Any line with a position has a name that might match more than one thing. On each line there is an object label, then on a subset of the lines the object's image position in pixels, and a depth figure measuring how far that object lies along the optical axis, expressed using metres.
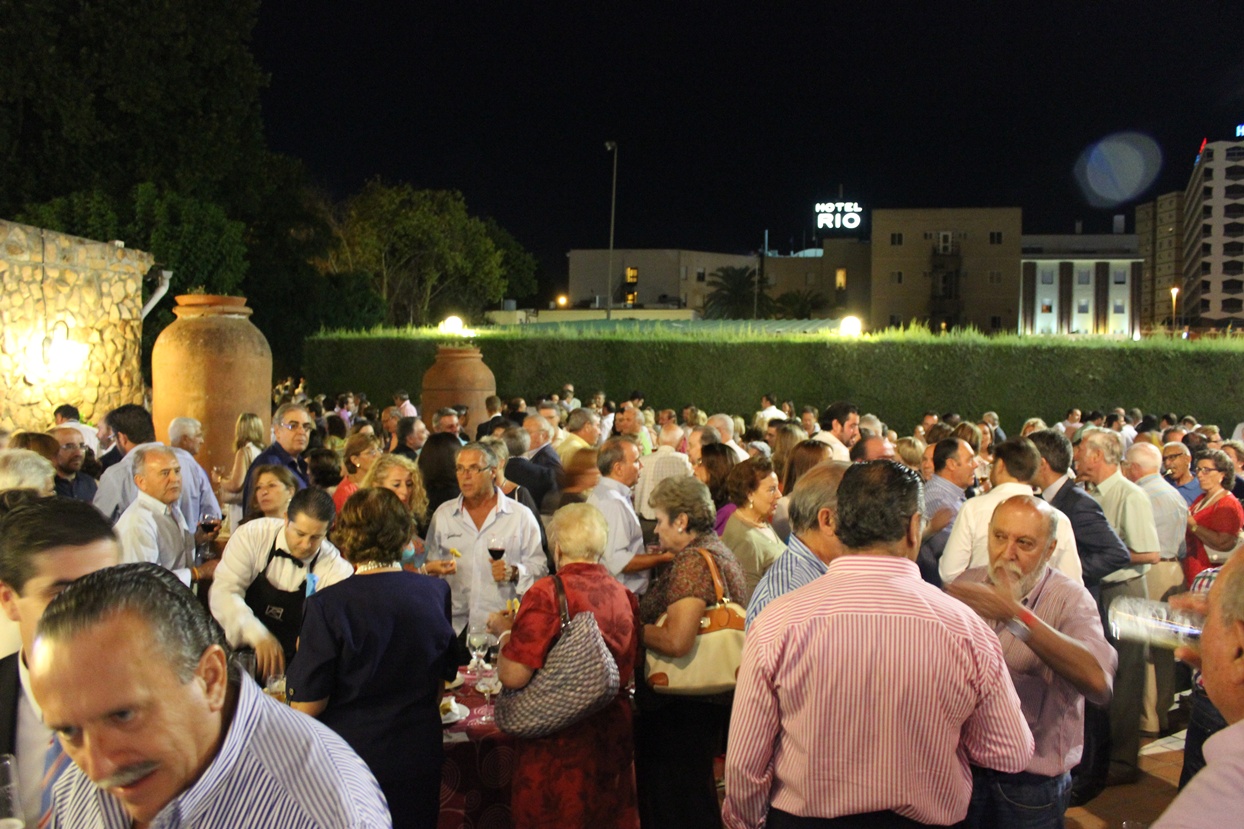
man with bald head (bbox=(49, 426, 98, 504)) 6.34
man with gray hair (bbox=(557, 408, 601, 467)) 8.64
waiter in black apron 4.26
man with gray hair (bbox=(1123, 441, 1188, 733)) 6.58
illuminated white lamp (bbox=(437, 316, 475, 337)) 23.52
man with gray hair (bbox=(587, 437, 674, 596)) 5.76
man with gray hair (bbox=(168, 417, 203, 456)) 7.16
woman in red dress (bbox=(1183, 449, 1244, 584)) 6.55
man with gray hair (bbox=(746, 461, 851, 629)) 3.45
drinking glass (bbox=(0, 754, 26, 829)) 2.23
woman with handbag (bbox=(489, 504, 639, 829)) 3.68
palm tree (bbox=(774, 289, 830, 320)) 70.62
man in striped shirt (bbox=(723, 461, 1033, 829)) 2.72
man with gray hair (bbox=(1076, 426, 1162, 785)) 5.87
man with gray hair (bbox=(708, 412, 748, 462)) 9.03
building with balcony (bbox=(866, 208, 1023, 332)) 67.94
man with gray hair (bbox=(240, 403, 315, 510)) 7.14
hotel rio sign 85.56
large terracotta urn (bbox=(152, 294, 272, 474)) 11.35
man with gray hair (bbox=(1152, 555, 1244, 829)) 1.52
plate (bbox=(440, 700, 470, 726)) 4.13
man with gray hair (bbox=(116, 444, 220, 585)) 4.63
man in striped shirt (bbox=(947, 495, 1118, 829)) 3.19
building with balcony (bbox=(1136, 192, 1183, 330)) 121.69
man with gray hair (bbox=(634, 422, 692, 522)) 7.87
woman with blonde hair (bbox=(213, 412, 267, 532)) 7.42
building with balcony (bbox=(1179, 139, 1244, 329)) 101.94
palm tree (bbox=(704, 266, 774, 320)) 71.19
